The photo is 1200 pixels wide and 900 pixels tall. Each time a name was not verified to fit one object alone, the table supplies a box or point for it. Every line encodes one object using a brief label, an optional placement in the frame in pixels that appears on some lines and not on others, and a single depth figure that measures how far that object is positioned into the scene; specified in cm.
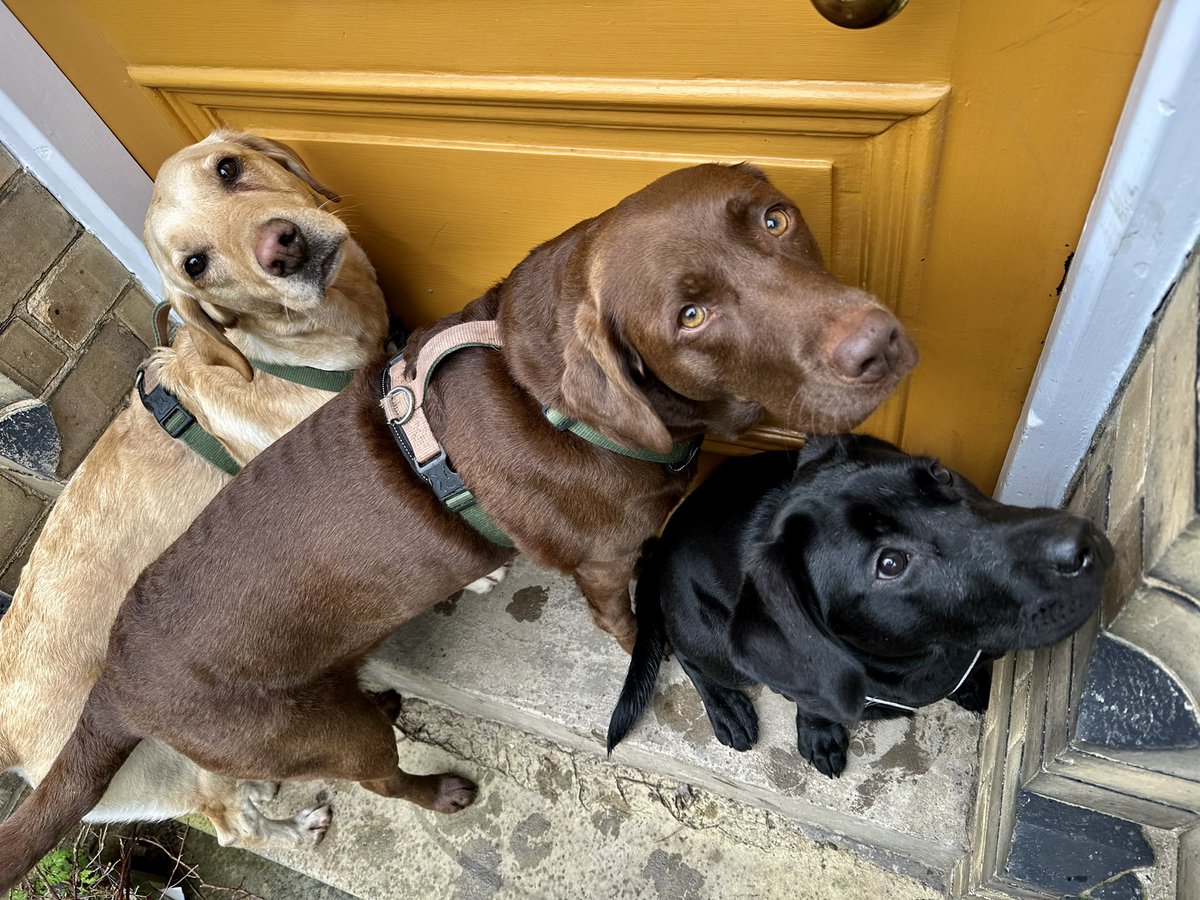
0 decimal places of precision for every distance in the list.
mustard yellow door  47
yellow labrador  77
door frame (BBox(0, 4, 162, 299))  82
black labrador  50
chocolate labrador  57
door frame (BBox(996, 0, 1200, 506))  40
